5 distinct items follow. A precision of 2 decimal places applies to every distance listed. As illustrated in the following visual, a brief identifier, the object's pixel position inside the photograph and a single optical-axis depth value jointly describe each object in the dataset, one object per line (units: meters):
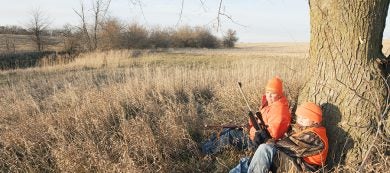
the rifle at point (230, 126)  5.54
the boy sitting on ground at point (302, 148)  4.02
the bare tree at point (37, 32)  37.34
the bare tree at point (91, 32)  35.09
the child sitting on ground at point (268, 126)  4.62
